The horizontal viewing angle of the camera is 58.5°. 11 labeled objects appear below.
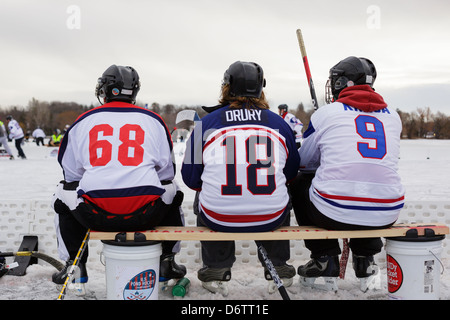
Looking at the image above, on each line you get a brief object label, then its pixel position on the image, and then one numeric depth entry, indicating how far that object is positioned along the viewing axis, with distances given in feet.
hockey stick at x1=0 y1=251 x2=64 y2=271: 10.84
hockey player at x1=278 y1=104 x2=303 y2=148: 41.75
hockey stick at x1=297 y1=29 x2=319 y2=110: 14.42
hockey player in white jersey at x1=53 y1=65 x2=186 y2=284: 8.31
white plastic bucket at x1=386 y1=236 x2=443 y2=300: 8.45
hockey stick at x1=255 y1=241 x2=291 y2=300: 7.80
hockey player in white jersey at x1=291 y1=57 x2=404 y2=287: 8.43
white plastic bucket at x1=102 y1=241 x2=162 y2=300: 8.01
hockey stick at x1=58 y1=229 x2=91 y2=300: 7.72
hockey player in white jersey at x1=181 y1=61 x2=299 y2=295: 8.34
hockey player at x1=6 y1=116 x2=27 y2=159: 48.50
